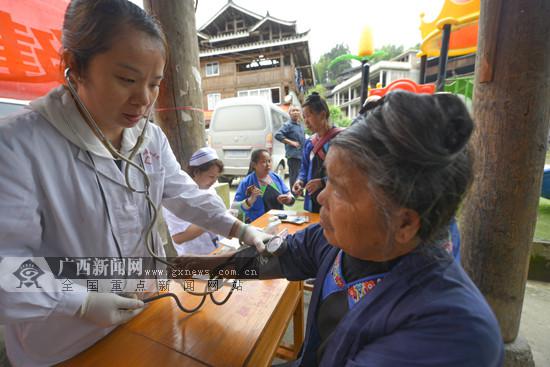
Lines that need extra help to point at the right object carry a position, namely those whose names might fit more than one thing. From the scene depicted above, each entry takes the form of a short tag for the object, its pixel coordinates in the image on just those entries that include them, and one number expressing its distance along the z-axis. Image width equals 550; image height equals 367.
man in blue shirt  5.41
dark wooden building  16.30
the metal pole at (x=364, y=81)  3.21
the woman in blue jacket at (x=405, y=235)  0.63
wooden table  0.96
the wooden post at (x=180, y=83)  1.98
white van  7.16
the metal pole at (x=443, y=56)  2.43
